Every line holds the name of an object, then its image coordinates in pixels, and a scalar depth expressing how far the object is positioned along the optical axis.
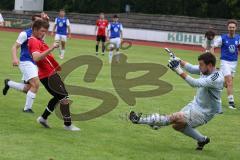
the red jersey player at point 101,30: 35.53
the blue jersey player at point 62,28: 31.11
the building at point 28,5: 69.57
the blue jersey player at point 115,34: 31.59
